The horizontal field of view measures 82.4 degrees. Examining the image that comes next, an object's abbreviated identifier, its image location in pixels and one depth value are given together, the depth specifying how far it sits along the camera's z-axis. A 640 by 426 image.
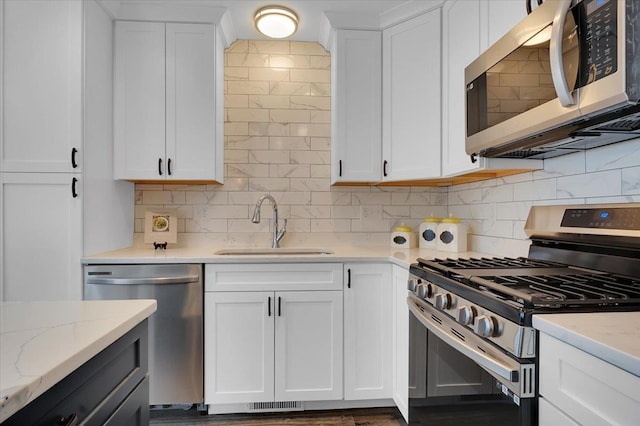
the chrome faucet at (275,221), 2.53
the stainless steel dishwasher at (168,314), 1.97
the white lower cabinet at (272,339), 2.02
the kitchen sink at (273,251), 2.52
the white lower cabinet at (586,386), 0.63
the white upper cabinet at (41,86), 1.92
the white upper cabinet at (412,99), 2.14
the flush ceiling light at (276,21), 2.29
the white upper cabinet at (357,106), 2.37
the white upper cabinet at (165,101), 2.28
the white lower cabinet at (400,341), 1.84
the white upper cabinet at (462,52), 1.62
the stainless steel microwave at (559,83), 0.92
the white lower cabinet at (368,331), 2.08
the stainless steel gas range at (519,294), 0.88
